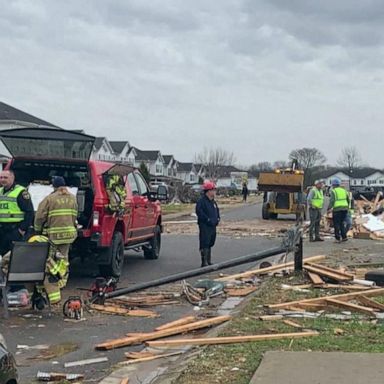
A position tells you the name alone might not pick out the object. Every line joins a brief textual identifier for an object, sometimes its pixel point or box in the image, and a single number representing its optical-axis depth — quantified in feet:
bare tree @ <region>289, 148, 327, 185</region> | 374.96
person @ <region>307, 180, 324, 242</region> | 68.39
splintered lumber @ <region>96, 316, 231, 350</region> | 24.63
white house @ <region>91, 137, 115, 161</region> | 284.04
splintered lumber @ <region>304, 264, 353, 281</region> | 36.28
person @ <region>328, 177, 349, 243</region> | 65.92
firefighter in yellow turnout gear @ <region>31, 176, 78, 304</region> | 31.71
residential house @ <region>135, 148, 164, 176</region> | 377.71
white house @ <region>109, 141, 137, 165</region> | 326.81
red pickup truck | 37.35
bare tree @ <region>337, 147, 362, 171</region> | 476.95
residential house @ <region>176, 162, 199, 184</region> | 457.68
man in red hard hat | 46.47
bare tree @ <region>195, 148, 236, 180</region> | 390.62
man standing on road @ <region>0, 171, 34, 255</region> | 34.14
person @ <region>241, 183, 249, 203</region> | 213.87
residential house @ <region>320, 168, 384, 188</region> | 486.38
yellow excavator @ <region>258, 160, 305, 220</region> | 95.33
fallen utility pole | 33.35
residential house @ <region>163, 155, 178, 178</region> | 416.95
